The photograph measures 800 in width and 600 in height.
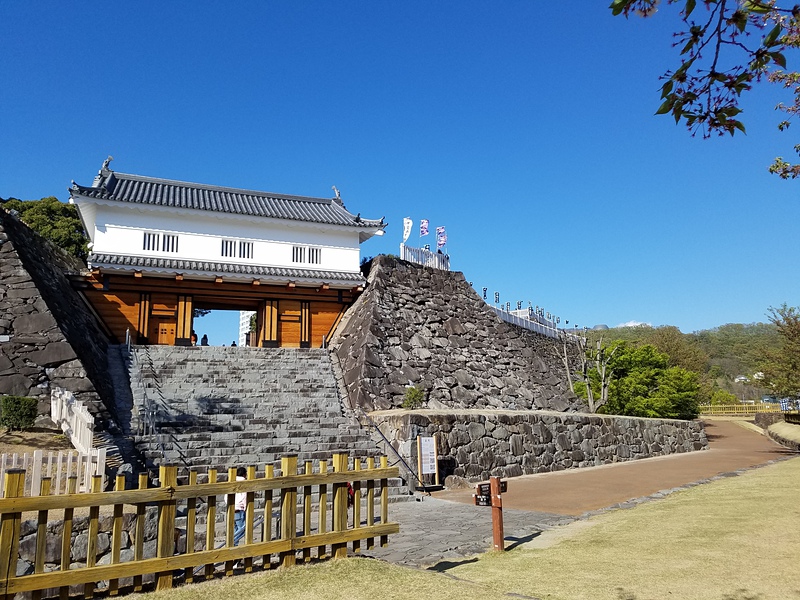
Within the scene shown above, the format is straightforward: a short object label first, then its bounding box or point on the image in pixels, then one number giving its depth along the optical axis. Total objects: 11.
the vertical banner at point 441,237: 27.44
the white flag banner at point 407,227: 25.81
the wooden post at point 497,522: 6.72
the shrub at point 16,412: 10.03
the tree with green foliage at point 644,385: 27.30
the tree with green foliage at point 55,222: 26.77
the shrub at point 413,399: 16.62
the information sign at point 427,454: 12.88
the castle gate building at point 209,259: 20.00
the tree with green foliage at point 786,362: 21.38
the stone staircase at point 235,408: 11.88
